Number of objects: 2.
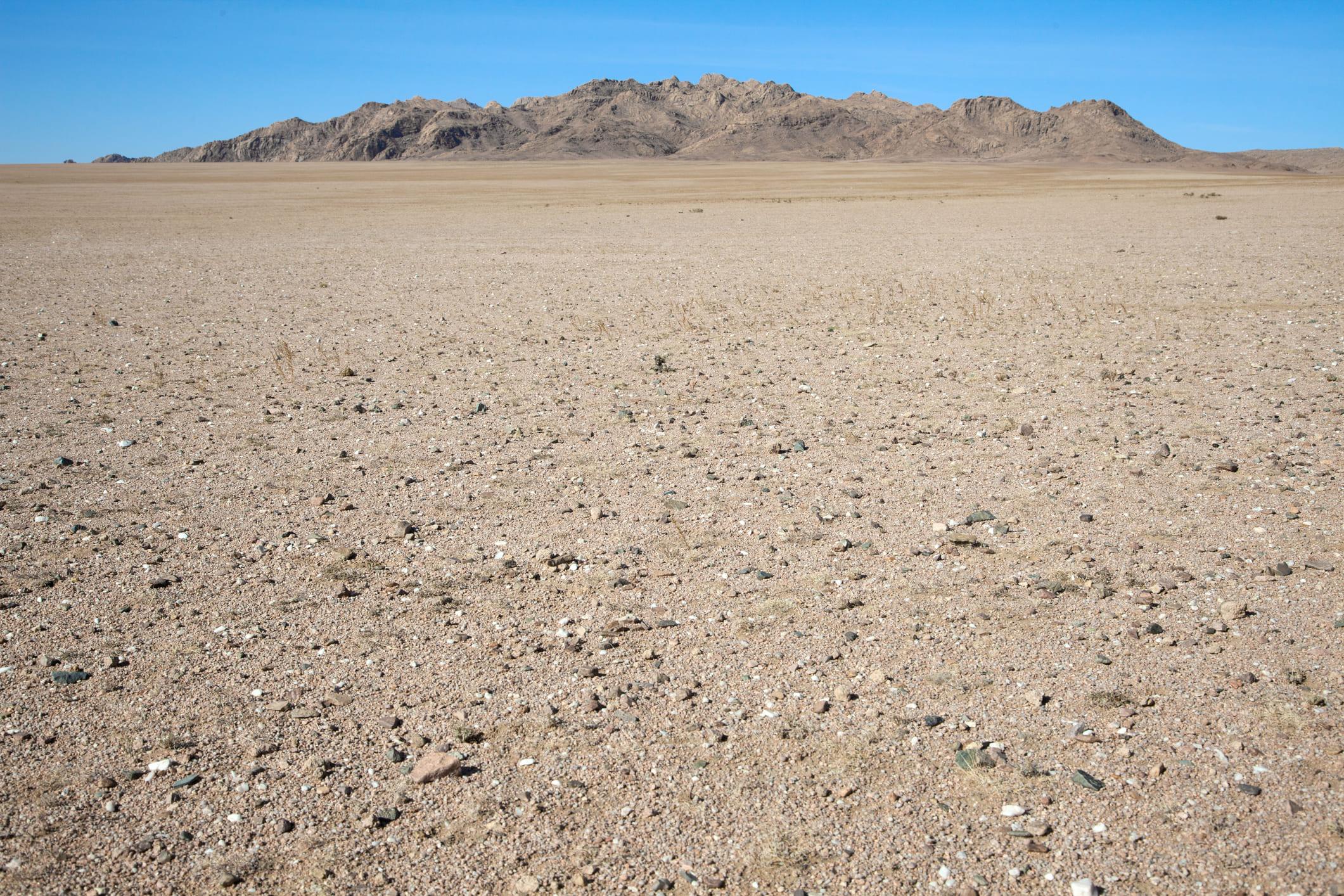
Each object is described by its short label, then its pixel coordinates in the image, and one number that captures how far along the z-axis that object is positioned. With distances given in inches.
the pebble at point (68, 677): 195.8
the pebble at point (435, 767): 166.9
